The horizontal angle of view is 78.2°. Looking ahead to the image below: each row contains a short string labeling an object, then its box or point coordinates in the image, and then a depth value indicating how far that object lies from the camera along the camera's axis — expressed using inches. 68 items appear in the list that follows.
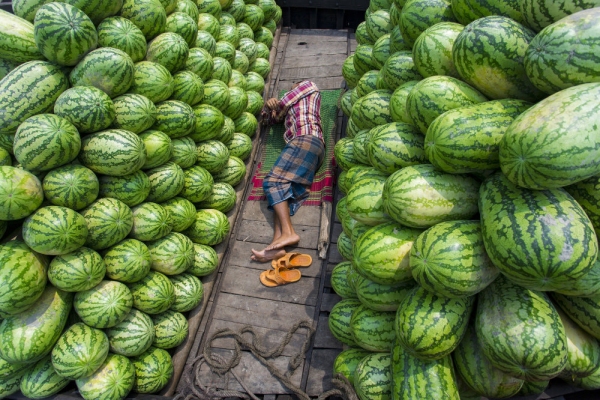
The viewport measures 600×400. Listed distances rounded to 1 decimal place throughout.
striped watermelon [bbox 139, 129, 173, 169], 112.3
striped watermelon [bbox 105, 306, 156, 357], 99.7
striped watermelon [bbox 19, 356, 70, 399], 92.2
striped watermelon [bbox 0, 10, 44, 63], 95.6
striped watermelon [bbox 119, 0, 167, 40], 117.5
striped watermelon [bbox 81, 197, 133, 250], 96.3
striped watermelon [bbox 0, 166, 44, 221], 81.1
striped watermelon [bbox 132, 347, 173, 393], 102.1
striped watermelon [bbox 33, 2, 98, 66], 91.8
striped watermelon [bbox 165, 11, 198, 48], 132.6
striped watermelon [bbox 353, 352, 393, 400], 76.2
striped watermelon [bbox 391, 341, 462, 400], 65.4
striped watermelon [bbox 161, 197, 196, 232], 122.4
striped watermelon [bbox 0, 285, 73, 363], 85.1
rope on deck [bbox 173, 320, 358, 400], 98.7
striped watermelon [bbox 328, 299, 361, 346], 93.6
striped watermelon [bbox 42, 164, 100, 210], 90.2
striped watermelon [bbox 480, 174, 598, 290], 50.9
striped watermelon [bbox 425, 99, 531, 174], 60.0
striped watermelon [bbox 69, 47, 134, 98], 98.7
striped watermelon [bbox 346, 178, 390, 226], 79.4
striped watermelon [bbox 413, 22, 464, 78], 78.5
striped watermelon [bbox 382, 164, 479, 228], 66.2
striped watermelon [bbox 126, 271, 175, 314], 106.0
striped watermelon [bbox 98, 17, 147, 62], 107.5
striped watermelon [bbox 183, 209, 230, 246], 133.2
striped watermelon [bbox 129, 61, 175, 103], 114.0
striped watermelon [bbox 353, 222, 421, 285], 70.4
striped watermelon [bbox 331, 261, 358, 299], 100.7
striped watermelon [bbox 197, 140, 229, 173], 140.2
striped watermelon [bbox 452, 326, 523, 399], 65.1
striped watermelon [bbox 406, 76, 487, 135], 70.5
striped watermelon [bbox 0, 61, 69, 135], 91.5
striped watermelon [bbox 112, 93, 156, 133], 106.3
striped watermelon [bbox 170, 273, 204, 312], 117.7
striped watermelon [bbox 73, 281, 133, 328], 93.7
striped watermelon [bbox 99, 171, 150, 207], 104.4
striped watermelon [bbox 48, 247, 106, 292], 88.7
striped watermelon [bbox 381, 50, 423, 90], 94.3
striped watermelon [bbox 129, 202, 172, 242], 109.3
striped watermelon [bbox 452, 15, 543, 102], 64.2
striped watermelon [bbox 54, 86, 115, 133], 93.5
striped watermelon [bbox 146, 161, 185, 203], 116.5
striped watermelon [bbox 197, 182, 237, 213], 142.2
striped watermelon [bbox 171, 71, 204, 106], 129.3
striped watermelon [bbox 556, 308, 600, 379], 63.7
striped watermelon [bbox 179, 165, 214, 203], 130.9
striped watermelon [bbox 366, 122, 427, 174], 78.0
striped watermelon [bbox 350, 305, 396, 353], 81.0
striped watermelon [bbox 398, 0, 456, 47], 90.8
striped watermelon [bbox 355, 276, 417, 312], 77.0
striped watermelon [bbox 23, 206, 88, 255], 84.0
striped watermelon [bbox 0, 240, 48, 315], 81.1
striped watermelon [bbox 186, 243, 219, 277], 127.3
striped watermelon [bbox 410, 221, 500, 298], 58.9
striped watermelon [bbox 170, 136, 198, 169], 126.0
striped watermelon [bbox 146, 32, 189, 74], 122.0
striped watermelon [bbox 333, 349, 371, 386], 87.7
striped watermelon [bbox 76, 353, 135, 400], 92.6
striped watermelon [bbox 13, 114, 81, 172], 86.4
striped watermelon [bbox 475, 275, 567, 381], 55.7
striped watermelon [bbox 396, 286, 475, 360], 62.7
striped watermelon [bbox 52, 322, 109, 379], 88.5
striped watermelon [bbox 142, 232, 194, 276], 113.7
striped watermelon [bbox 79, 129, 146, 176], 98.1
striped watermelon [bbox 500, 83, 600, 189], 48.8
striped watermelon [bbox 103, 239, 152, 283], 100.3
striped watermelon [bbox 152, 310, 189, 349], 110.3
